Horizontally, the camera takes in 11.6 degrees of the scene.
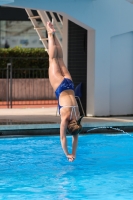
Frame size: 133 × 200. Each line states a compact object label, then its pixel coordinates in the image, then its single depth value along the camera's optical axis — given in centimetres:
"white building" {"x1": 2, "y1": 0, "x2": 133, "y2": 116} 1731
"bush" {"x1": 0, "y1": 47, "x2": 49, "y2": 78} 2633
